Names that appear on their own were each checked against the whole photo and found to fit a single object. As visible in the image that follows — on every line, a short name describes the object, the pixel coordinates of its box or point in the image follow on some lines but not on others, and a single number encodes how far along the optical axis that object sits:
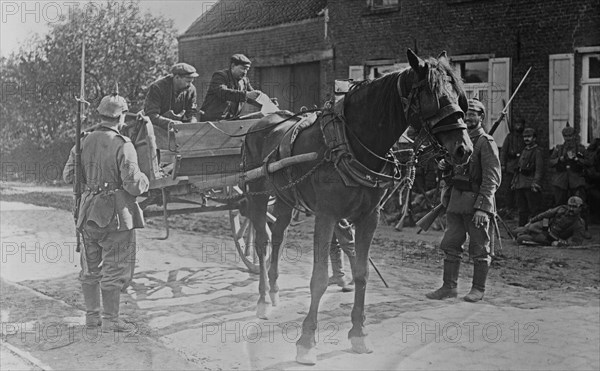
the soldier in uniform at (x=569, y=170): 13.06
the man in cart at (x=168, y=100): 7.67
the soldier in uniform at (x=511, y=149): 14.03
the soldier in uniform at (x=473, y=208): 6.14
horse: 4.41
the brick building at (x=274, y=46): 19.41
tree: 16.97
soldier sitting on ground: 11.64
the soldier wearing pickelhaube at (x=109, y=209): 6.15
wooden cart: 6.93
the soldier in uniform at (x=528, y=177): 13.38
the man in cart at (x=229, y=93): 7.57
